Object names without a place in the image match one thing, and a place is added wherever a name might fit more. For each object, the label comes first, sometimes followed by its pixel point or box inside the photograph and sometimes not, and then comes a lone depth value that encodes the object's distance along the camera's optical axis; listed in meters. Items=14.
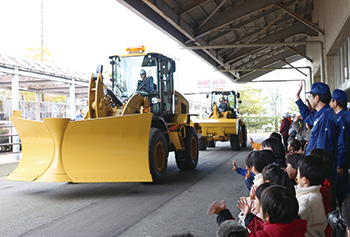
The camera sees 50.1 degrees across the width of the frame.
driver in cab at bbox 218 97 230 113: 18.19
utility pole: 40.28
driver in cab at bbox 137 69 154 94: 8.81
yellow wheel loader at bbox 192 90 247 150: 15.49
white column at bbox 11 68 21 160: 11.79
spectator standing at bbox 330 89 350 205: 4.49
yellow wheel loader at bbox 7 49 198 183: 6.56
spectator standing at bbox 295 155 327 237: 2.97
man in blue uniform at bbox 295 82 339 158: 4.32
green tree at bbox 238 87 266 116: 47.84
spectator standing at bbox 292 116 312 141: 9.24
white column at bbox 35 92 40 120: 15.72
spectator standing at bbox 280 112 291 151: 13.11
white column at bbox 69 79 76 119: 15.05
